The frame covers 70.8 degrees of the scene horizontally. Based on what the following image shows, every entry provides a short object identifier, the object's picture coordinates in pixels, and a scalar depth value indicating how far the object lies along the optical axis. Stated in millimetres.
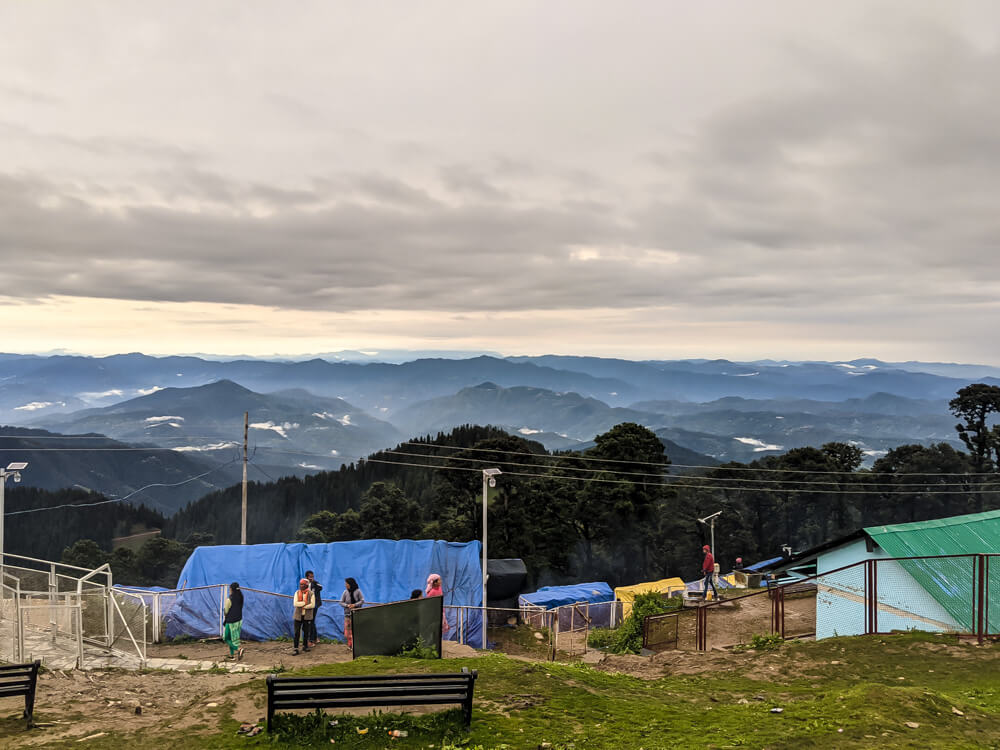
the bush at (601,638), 21986
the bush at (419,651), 11695
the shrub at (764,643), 14292
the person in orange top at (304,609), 15266
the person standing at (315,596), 15742
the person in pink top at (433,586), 15597
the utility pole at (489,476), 25703
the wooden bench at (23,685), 8531
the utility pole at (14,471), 20609
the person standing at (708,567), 27734
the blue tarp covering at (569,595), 33188
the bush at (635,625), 19177
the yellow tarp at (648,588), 31495
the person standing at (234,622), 14797
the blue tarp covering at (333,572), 19938
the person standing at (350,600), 15355
